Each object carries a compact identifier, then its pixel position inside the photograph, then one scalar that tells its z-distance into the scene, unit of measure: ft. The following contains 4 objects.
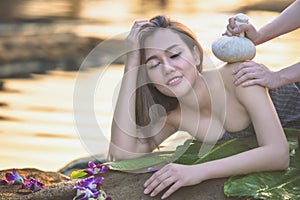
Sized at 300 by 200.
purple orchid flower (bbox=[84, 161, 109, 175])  22.37
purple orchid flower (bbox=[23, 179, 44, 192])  21.84
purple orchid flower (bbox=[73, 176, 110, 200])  20.55
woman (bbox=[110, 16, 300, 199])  21.61
